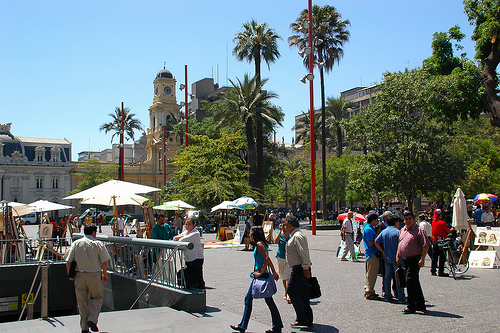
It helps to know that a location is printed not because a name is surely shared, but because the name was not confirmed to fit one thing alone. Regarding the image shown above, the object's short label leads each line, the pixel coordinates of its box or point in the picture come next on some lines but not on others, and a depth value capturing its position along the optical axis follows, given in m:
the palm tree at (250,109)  35.66
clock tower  82.88
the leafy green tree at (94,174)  69.75
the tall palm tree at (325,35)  37.56
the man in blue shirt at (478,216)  20.43
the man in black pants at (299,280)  7.24
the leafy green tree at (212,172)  35.28
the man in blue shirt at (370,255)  9.43
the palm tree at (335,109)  56.69
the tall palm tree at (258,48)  36.44
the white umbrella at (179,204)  28.88
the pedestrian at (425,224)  12.96
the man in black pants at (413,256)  8.23
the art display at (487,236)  14.24
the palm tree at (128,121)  57.16
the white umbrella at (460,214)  14.37
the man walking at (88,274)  7.44
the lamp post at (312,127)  25.56
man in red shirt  12.32
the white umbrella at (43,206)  22.55
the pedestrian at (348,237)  15.71
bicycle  12.15
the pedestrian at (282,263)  9.00
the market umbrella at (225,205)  25.94
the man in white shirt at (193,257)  8.84
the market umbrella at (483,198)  25.50
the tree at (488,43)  20.52
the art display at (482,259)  13.85
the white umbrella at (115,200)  14.51
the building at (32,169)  73.88
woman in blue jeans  6.91
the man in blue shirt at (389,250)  9.05
